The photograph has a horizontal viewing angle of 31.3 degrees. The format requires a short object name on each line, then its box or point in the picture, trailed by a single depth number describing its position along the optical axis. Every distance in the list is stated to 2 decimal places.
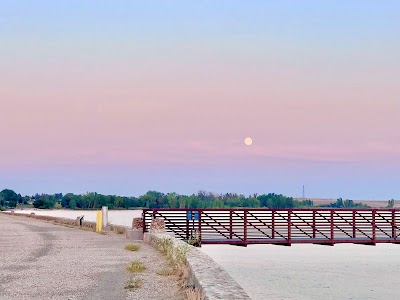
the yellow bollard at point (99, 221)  34.81
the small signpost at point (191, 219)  44.75
